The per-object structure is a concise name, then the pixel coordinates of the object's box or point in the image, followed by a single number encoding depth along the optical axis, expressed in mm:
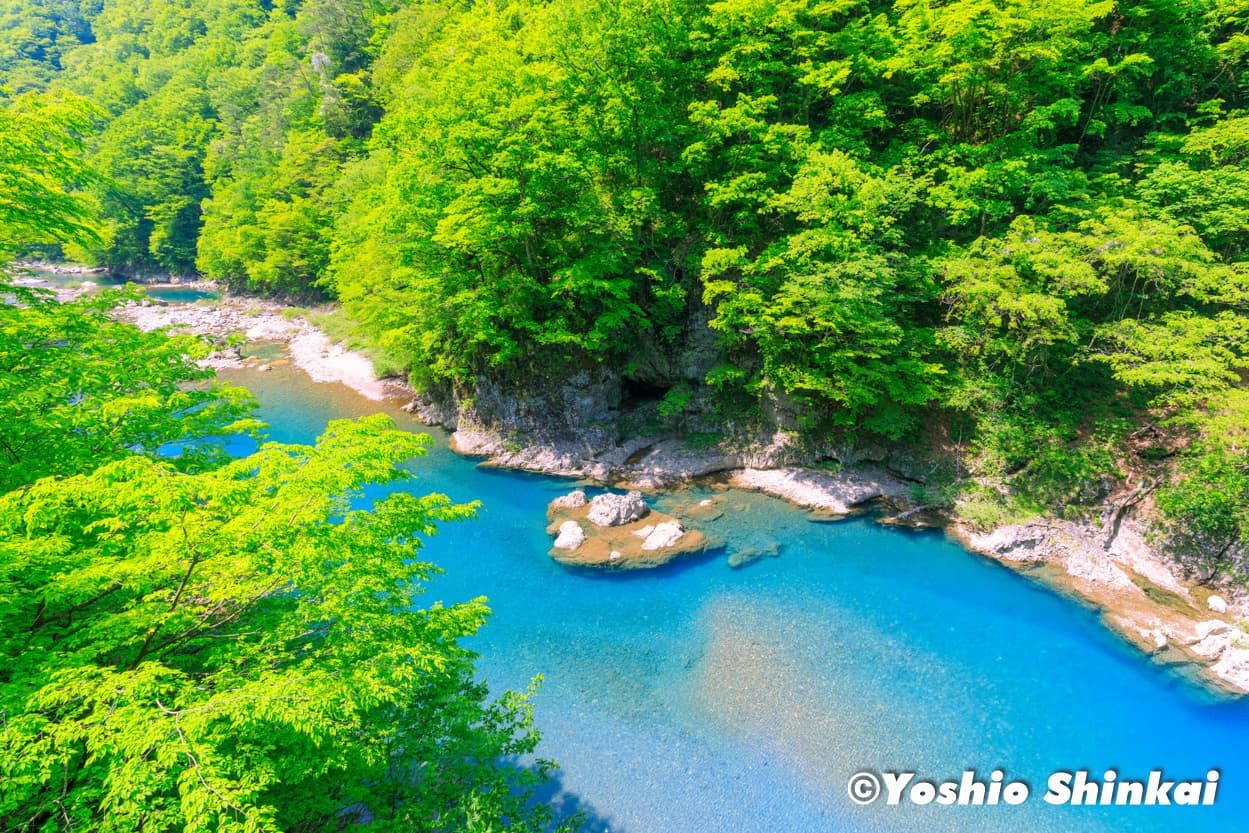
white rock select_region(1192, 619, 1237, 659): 10367
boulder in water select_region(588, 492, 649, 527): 14656
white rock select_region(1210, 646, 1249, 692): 9914
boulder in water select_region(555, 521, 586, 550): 13977
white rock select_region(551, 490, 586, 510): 15625
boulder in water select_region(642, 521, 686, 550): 13797
